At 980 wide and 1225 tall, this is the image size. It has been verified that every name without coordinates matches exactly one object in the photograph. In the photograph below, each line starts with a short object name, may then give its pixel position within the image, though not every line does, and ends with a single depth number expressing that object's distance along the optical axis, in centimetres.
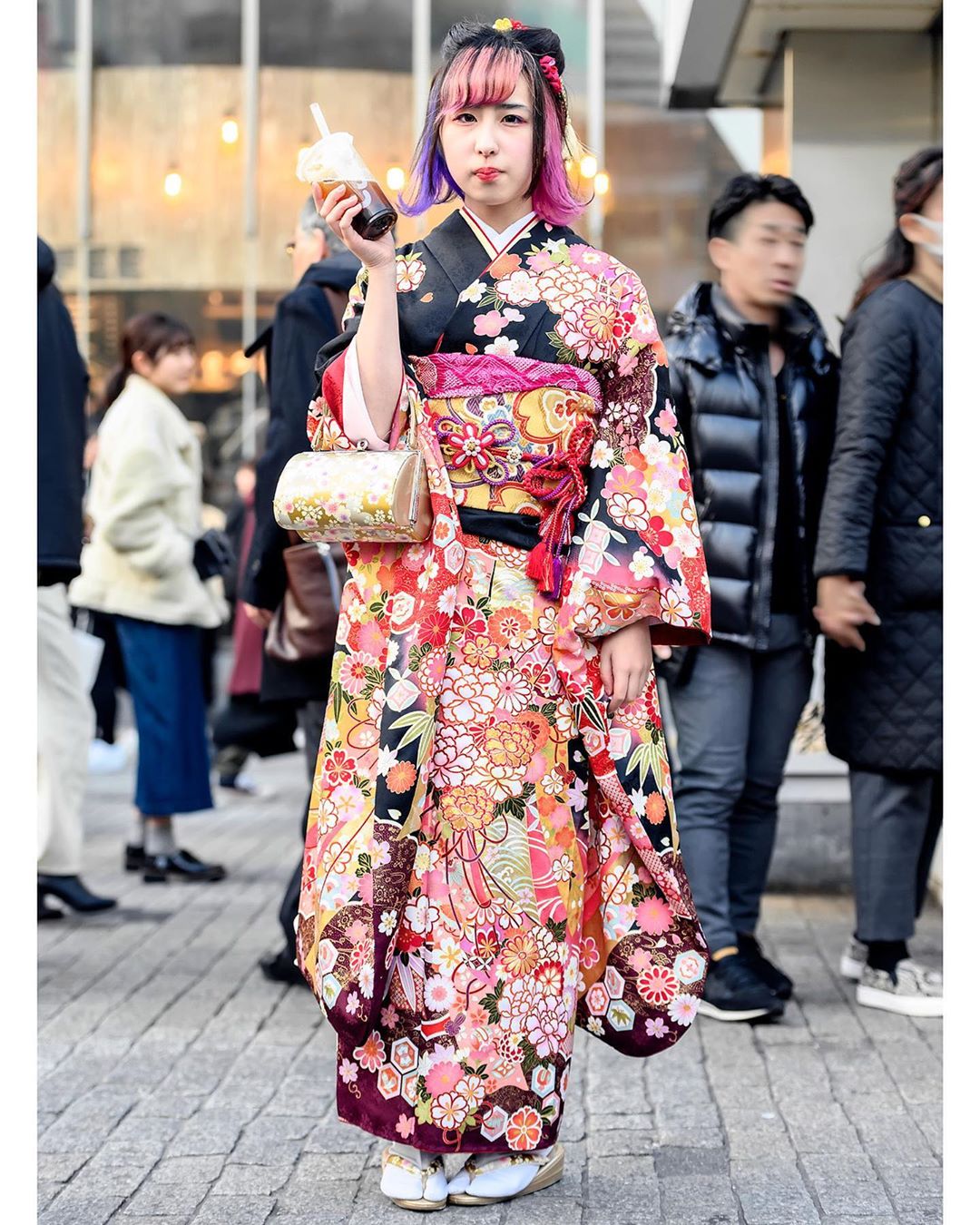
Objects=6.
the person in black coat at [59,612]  442
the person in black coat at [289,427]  428
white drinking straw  271
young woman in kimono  279
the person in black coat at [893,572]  417
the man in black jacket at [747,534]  426
